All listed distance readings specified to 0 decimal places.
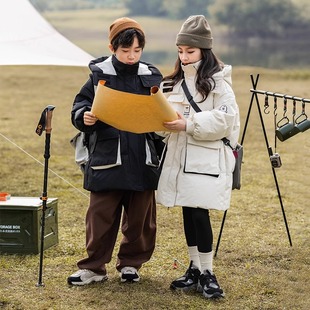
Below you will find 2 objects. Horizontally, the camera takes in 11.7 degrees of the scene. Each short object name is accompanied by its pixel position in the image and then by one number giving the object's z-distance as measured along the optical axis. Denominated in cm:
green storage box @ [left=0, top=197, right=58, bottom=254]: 791
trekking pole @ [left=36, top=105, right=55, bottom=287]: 667
